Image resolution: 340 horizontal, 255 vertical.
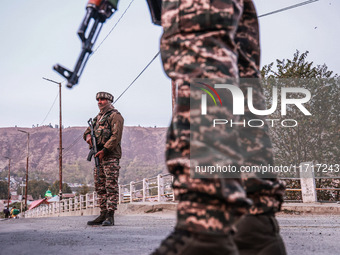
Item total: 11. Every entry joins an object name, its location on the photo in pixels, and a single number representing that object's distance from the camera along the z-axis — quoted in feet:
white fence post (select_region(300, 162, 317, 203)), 36.50
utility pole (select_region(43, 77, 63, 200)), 88.53
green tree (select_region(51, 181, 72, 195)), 403.01
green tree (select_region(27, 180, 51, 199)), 440.86
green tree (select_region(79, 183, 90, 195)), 285.35
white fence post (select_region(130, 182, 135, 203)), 48.21
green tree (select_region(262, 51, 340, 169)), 50.14
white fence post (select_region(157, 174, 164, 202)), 39.58
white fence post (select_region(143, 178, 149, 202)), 43.42
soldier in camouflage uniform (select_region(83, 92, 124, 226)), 16.57
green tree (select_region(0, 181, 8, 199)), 386.65
